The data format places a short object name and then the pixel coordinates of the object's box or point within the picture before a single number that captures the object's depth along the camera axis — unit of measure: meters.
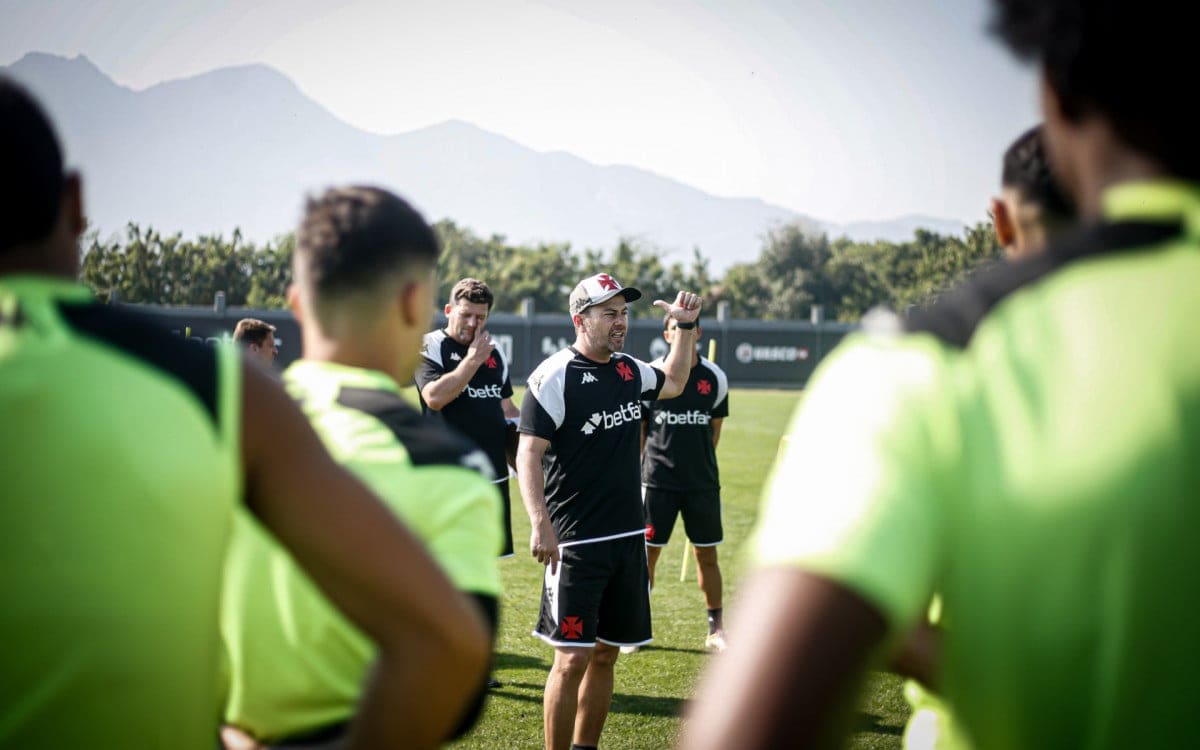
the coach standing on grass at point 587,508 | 5.63
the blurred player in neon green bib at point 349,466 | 1.90
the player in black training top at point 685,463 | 8.95
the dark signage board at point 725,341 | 41.69
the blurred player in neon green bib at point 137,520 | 1.26
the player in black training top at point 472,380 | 7.90
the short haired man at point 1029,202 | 2.16
